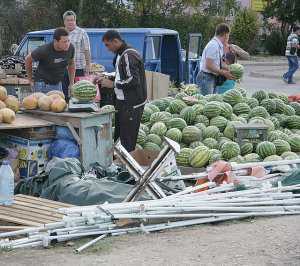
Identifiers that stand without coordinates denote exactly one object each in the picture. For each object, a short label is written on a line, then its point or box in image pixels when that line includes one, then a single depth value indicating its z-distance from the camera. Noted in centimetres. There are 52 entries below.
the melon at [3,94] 1344
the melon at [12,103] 1337
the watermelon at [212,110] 1648
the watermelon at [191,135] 1550
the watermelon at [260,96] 1838
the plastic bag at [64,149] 1301
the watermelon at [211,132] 1563
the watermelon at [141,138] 1542
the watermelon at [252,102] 1769
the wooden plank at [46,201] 1082
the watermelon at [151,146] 1506
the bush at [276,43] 6601
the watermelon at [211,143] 1523
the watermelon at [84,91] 1372
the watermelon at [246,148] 1507
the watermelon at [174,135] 1547
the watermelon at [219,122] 1605
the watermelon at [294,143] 1549
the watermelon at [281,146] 1502
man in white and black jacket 1390
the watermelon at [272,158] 1410
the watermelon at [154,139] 1553
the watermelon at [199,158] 1448
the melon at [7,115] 1263
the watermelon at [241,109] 1724
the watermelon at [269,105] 1771
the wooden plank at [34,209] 1024
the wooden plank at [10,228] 971
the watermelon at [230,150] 1466
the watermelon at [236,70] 1973
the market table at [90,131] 1305
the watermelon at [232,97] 1752
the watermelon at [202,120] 1630
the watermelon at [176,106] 1720
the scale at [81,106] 1346
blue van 2490
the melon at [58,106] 1340
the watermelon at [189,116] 1644
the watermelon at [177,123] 1599
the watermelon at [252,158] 1438
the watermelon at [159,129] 1579
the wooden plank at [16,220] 991
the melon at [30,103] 1367
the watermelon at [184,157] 1471
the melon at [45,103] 1350
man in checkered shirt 1853
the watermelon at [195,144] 1523
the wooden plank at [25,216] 1002
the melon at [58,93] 1397
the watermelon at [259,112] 1685
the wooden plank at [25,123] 1248
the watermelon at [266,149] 1481
